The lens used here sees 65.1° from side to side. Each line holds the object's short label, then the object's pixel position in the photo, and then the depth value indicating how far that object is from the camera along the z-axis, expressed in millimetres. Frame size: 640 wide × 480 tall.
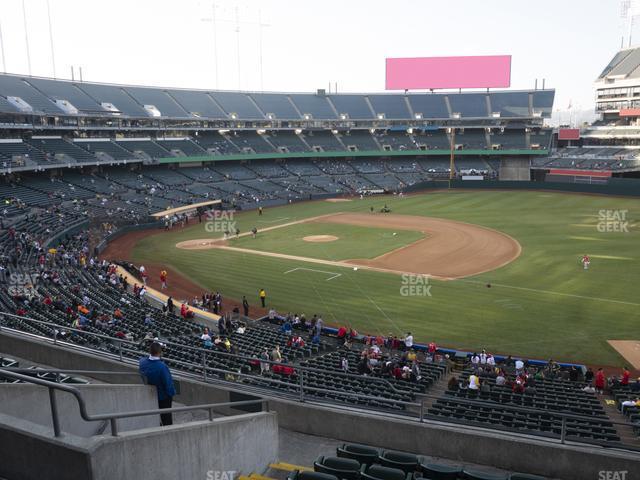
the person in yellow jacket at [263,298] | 27984
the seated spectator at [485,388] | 15094
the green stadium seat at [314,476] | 6332
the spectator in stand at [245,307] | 25938
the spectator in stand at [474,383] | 15297
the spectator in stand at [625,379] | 16766
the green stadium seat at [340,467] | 6695
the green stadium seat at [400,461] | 7160
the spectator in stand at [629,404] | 14016
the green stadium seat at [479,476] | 6734
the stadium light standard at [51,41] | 64750
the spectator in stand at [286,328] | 22625
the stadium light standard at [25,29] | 61625
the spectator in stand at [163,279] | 31327
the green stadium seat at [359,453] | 7480
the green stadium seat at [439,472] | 6902
